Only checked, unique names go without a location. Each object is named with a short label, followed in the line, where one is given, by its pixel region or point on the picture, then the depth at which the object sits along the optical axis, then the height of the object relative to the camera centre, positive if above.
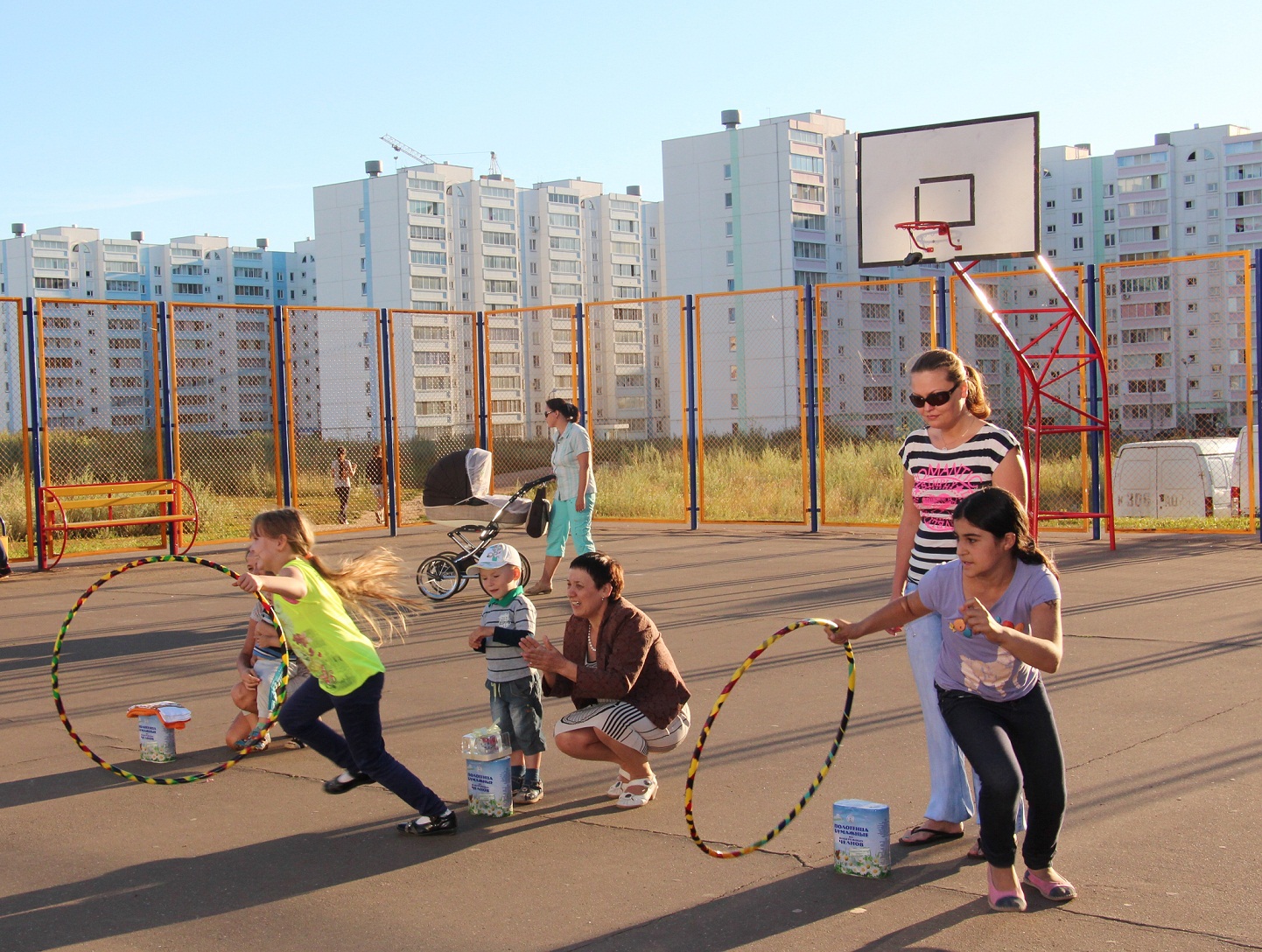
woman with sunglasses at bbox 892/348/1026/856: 5.07 -0.30
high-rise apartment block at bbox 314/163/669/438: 99.88 +12.57
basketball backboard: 14.13 +2.42
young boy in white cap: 5.89 -1.13
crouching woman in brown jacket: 5.57 -1.14
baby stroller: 12.48 -0.88
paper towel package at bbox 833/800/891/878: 4.71 -1.55
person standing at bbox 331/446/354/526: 21.00 -0.96
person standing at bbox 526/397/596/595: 11.97 -0.60
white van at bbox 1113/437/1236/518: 23.42 -1.45
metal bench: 15.47 -0.91
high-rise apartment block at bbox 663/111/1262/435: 82.69 +12.69
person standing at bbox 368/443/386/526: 19.87 -1.01
